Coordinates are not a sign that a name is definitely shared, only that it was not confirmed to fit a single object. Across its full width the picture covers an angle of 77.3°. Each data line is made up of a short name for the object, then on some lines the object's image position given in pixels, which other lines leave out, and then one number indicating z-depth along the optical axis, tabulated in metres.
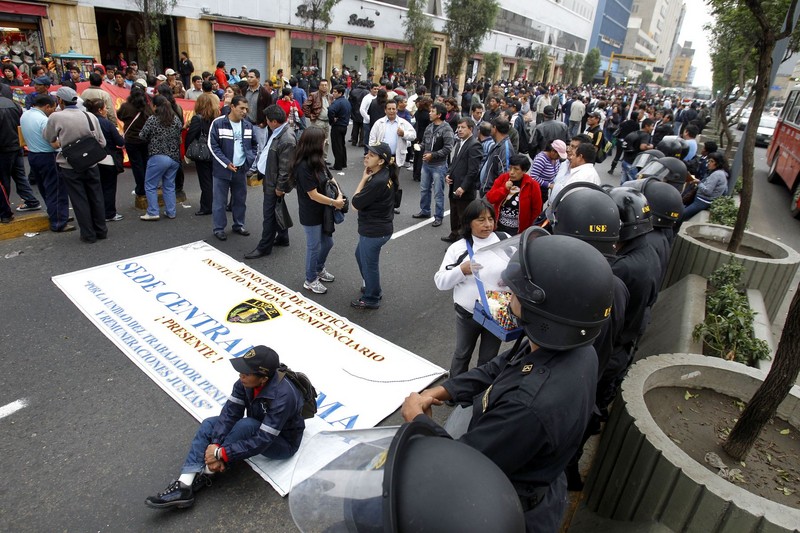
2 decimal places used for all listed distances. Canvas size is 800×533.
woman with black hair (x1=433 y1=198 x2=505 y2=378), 3.74
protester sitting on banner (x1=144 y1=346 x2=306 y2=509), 3.13
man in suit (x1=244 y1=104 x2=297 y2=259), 6.14
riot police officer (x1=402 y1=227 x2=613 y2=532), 1.67
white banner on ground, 4.15
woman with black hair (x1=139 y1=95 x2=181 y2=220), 7.10
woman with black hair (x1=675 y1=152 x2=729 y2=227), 7.58
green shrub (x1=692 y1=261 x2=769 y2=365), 3.97
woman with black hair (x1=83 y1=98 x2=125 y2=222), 6.79
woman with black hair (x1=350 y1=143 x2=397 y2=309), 5.10
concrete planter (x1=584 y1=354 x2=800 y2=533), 2.12
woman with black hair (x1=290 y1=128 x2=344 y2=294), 5.40
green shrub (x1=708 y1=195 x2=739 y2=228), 7.24
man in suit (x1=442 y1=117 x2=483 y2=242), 7.26
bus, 13.26
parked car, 25.61
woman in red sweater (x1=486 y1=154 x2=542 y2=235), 5.72
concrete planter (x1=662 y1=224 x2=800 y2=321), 5.25
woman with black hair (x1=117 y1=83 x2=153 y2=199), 7.15
